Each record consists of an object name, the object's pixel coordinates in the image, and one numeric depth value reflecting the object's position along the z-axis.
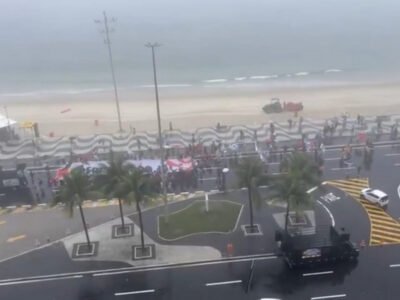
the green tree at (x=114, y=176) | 31.03
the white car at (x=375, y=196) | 36.38
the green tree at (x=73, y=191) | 30.23
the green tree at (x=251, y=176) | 31.78
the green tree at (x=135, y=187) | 30.25
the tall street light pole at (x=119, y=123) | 52.20
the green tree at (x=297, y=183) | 30.69
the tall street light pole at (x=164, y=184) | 34.97
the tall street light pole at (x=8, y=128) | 55.18
